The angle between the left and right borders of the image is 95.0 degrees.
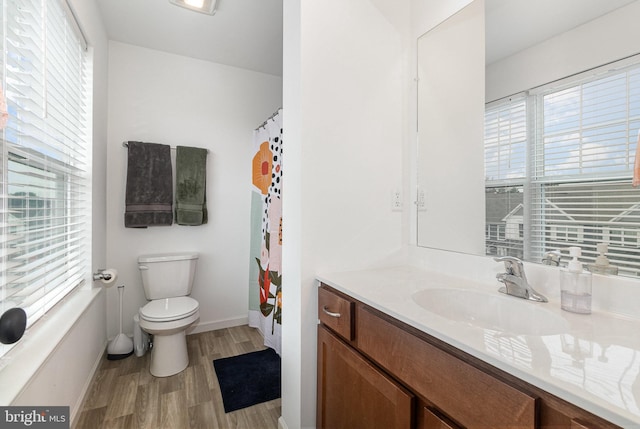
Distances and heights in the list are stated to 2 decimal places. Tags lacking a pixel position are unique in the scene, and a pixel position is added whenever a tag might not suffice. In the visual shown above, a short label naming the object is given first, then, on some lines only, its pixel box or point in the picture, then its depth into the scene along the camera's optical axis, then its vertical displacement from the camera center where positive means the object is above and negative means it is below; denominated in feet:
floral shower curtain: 7.36 -0.50
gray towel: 7.66 +0.75
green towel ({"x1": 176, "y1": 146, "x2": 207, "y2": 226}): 8.22 +0.83
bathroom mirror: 2.98 +1.72
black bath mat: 5.74 -3.56
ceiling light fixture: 6.23 +4.54
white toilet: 6.37 -2.17
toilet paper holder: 6.23 -1.30
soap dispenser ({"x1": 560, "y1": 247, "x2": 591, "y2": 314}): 2.72 -0.67
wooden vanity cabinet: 1.78 -1.36
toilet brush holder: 7.16 -3.28
